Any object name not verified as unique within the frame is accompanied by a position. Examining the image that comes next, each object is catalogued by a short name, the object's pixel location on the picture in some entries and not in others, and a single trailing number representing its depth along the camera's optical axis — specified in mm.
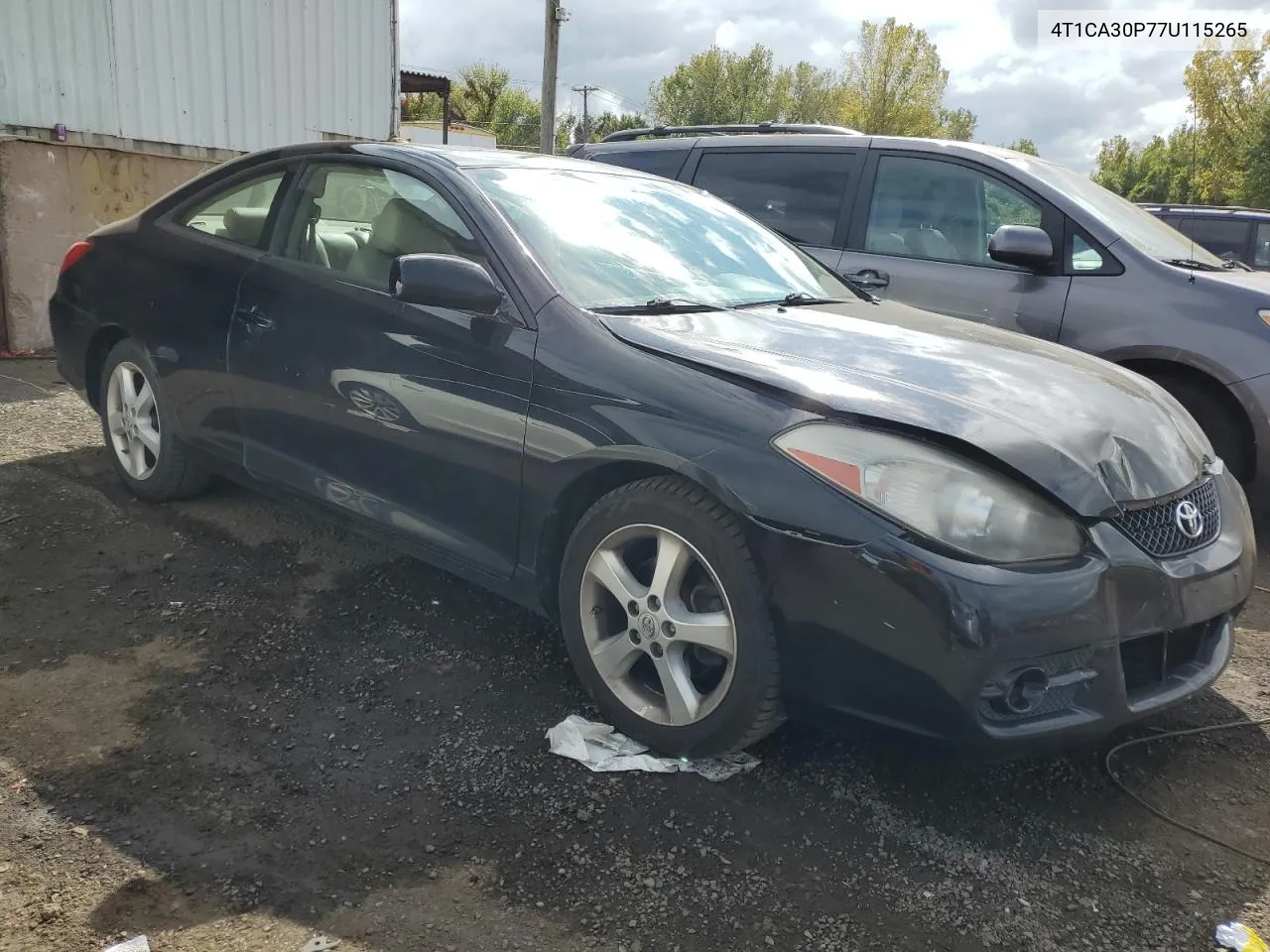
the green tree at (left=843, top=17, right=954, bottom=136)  41250
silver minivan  4504
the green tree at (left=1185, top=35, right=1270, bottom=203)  28719
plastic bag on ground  2580
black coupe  2232
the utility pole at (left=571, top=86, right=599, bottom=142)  69125
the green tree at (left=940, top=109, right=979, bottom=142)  48025
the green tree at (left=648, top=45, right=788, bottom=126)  57156
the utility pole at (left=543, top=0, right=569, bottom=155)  19625
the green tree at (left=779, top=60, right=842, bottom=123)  54250
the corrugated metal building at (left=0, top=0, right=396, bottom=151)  7867
